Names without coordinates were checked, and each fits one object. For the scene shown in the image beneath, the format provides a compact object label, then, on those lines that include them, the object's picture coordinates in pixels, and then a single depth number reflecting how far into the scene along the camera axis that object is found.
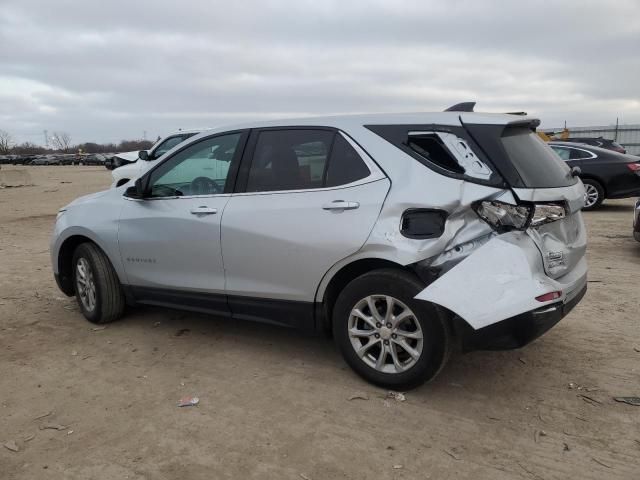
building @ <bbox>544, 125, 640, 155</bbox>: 29.44
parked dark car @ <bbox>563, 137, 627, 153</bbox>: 18.00
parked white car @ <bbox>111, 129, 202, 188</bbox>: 10.52
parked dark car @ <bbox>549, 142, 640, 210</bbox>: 11.35
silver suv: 3.20
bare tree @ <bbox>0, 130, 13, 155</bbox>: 111.19
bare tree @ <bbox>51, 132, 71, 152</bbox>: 140.50
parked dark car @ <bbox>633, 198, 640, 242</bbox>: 7.36
